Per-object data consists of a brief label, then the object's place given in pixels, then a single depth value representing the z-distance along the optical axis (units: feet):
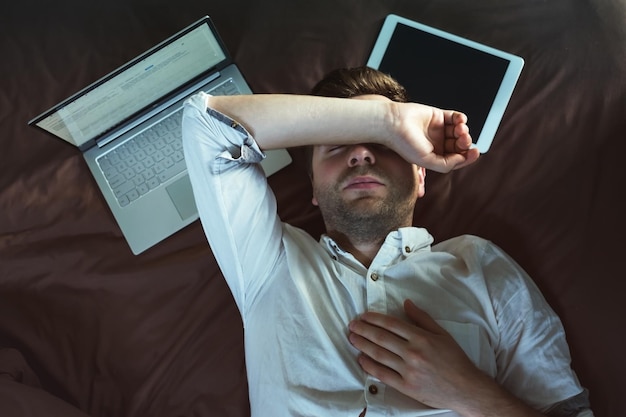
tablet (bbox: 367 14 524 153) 3.85
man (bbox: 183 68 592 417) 2.78
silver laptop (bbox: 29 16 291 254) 3.64
